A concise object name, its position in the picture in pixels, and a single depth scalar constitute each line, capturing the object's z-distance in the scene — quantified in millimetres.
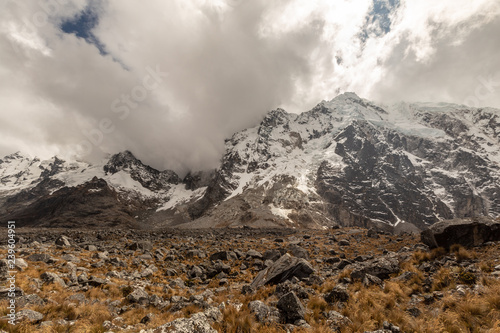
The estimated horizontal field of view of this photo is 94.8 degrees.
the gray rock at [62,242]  23605
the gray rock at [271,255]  22022
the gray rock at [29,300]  8809
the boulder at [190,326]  6543
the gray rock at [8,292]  9524
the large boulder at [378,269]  12445
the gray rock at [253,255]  23359
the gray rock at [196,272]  17953
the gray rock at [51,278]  12081
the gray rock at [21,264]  13203
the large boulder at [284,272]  13359
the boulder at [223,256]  22797
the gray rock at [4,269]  11449
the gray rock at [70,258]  16956
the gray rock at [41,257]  16062
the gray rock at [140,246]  25417
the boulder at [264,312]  8086
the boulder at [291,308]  8195
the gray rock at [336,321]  7336
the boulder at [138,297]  11219
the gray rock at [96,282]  12904
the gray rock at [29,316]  7637
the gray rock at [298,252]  21391
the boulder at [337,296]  9602
